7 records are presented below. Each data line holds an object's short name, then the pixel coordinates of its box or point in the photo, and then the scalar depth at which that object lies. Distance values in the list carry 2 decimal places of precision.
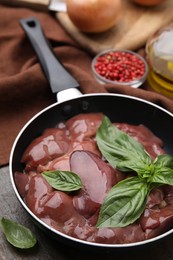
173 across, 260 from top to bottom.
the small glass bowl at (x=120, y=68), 0.75
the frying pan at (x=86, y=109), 0.66
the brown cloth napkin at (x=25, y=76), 0.70
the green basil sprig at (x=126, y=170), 0.54
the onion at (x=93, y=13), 0.78
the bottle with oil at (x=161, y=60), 0.73
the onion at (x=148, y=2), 0.83
